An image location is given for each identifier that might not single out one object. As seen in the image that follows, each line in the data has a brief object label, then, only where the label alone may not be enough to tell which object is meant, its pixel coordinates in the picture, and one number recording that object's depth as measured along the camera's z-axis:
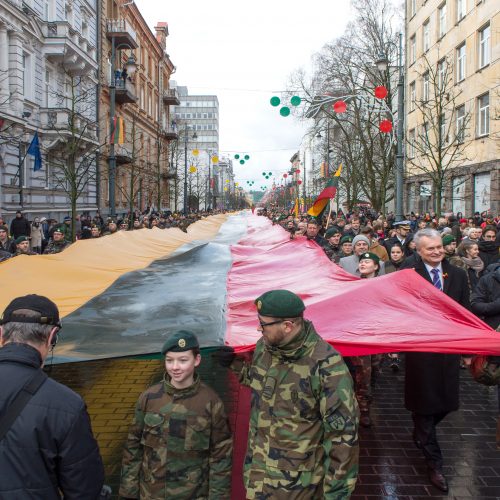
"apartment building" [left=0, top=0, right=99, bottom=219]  21.72
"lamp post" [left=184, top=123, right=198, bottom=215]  41.47
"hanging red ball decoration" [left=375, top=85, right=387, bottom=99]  17.30
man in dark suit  4.78
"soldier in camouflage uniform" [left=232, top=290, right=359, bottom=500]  2.99
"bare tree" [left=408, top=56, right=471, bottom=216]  25.66
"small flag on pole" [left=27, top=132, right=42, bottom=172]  20.56
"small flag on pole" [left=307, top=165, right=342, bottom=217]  16.19
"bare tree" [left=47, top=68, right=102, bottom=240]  25.05
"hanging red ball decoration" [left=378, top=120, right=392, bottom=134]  18.95
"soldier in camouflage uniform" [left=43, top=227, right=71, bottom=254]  11.26
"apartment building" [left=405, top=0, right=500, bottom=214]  23.00
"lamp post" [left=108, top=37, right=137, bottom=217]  19.98
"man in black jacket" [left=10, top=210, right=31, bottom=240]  17.59
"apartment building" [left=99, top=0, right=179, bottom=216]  34.94
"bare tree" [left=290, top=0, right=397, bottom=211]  31.72
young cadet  3.39
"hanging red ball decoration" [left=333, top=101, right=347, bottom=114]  17.88
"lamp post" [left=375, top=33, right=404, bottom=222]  16.80
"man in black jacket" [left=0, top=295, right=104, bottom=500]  2.30
